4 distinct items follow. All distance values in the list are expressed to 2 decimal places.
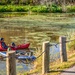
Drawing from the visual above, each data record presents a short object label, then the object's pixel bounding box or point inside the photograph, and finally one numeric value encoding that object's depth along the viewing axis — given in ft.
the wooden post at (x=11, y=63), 22.82
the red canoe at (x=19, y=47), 60.46
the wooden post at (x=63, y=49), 30.09
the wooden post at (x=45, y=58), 27.01
